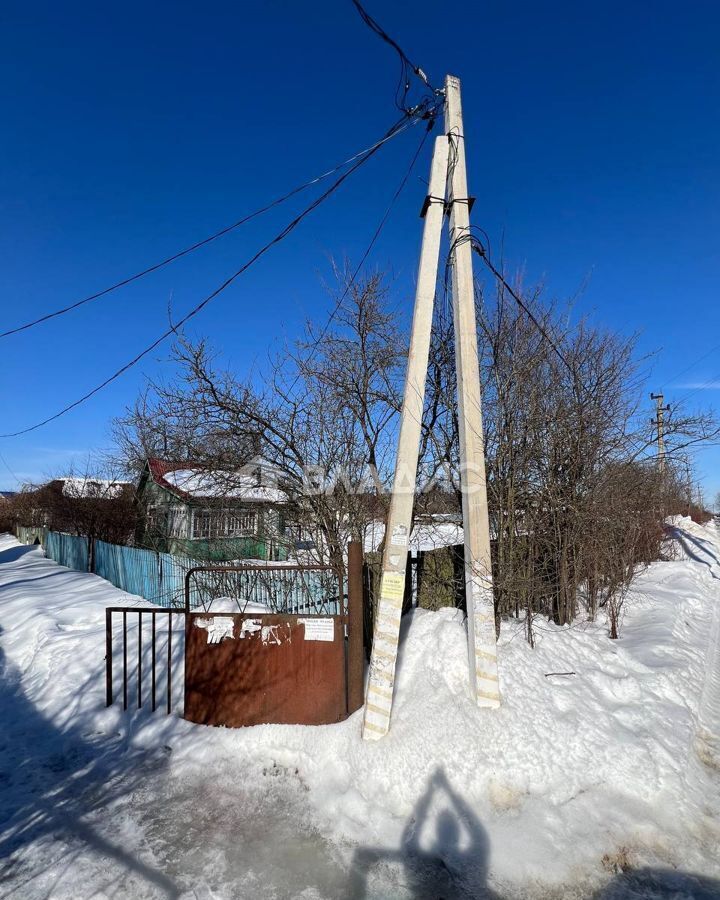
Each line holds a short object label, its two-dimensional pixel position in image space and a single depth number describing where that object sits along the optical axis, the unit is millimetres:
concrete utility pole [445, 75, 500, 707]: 4688
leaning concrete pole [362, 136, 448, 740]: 4613
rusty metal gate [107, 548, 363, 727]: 5027
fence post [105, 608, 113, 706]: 5730
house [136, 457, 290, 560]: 8625
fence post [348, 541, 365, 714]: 4988
